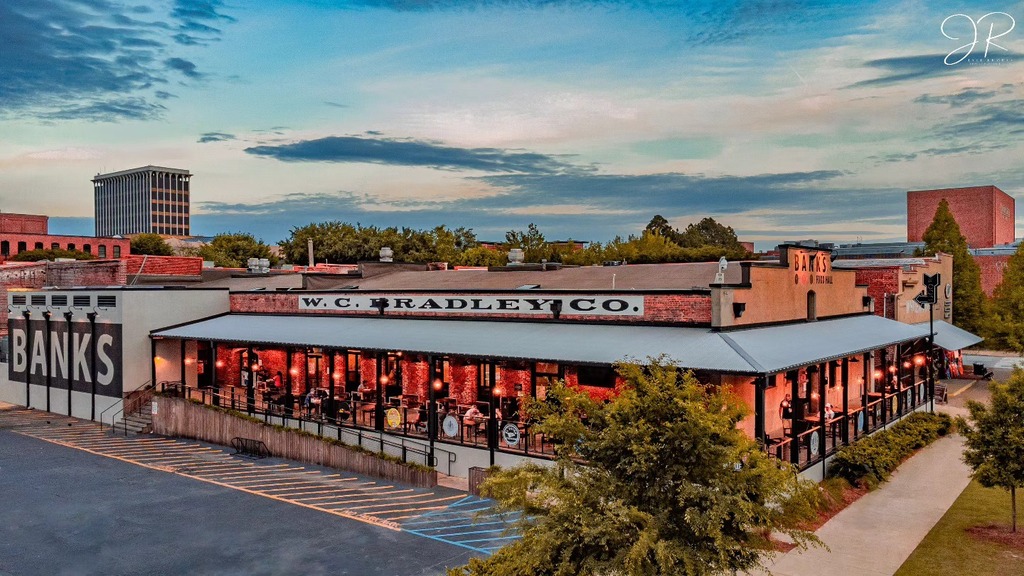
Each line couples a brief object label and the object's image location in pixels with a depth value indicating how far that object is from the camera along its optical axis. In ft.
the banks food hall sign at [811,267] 78.33
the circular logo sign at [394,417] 77.66
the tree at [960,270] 177.47
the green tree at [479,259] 293.23
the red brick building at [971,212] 338.34
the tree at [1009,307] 142.72
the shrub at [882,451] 66.33
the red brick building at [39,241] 352.28
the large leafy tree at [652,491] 27.50
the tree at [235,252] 300.40
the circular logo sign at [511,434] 68.59
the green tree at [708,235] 408.05
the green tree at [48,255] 299.05
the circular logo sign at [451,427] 73.46
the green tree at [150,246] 382.92
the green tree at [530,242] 299.17
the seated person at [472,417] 75.05
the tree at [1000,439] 50.11
